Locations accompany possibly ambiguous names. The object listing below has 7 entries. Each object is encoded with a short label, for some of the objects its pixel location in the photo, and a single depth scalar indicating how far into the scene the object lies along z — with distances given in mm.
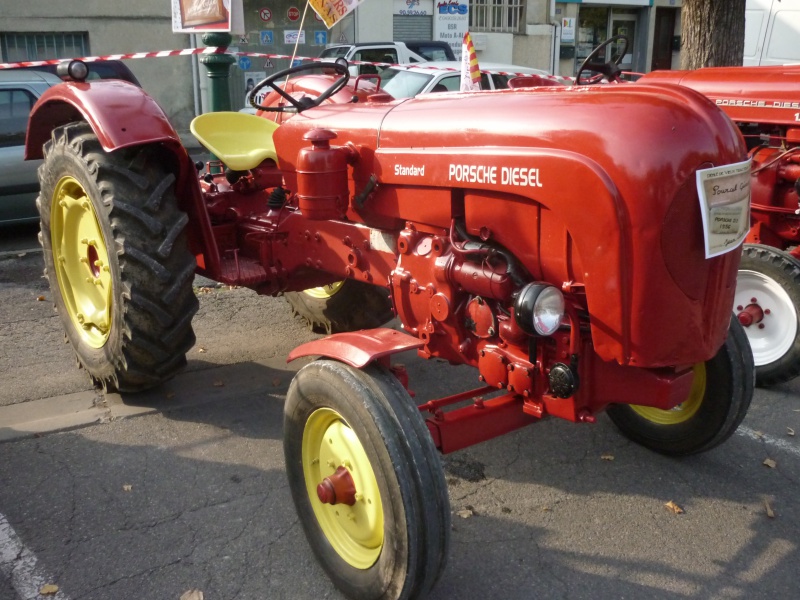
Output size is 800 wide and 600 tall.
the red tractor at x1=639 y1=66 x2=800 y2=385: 4211
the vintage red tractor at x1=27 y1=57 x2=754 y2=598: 2250
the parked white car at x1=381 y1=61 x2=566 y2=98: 9438
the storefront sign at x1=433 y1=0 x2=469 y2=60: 17266
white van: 7523
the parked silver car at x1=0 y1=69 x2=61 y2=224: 7078
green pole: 6422
